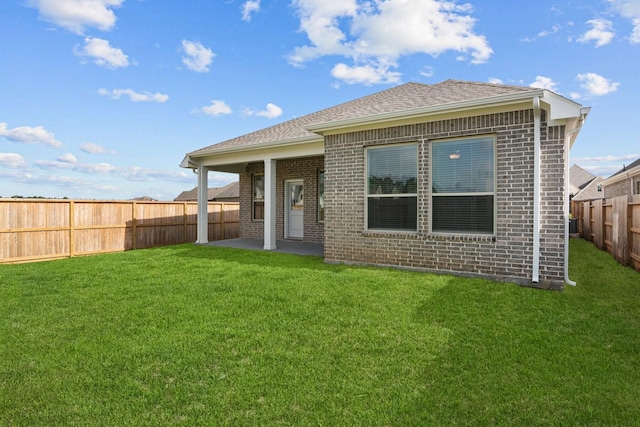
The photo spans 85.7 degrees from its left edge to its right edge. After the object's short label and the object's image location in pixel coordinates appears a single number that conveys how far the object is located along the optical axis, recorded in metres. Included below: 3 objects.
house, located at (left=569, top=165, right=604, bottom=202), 32.81
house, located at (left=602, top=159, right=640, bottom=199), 18.95
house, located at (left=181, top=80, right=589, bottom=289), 6.04
